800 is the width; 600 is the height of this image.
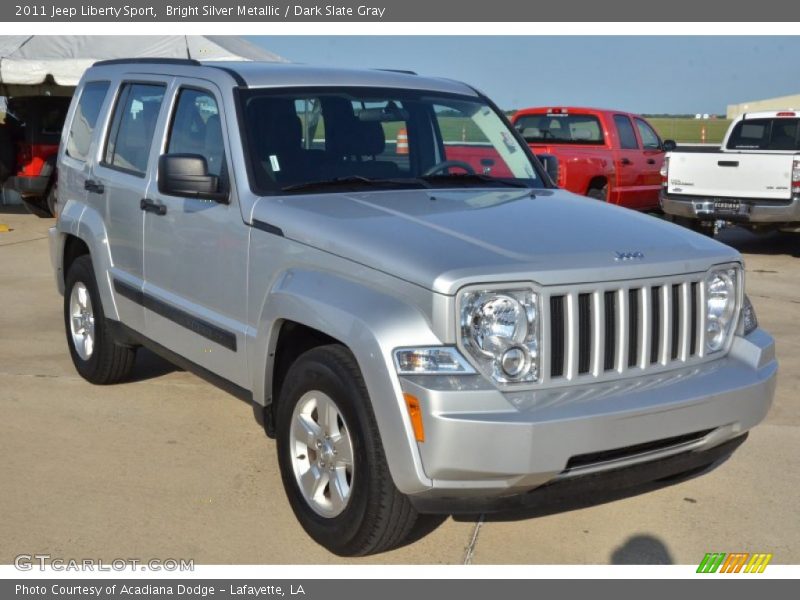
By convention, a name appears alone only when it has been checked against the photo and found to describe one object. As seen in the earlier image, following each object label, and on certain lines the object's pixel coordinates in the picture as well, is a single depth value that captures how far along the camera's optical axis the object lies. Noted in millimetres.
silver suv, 3373
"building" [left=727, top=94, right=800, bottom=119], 73556
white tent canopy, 14406
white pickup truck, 11625
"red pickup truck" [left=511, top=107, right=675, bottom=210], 13359
